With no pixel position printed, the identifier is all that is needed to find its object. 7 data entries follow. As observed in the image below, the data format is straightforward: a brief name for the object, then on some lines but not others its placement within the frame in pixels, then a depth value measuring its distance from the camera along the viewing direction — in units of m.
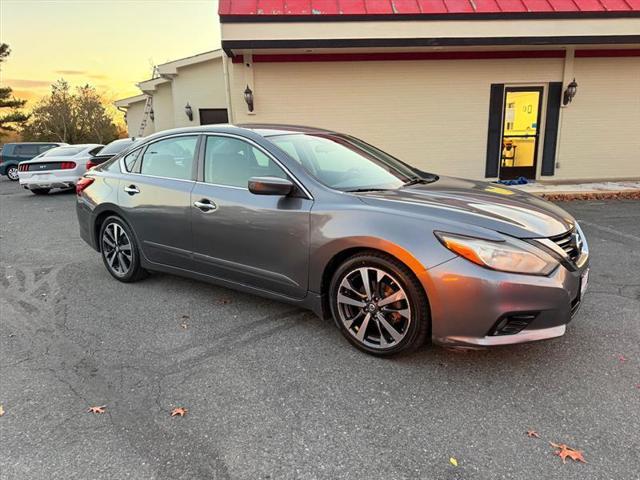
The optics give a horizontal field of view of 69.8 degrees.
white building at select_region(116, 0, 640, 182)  9.35
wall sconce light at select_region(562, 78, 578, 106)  10.36
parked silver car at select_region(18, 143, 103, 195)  11.81
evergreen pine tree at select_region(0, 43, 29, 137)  34.16
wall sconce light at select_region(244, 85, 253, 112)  10.20
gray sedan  2.65
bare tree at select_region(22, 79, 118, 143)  37.19
